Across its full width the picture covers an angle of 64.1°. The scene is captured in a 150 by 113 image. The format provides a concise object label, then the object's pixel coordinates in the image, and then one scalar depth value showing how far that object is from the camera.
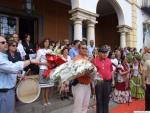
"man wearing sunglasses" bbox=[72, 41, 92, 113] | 2.22
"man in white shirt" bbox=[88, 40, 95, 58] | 4.16
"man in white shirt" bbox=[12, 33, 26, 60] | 3.30
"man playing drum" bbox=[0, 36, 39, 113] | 1.59
